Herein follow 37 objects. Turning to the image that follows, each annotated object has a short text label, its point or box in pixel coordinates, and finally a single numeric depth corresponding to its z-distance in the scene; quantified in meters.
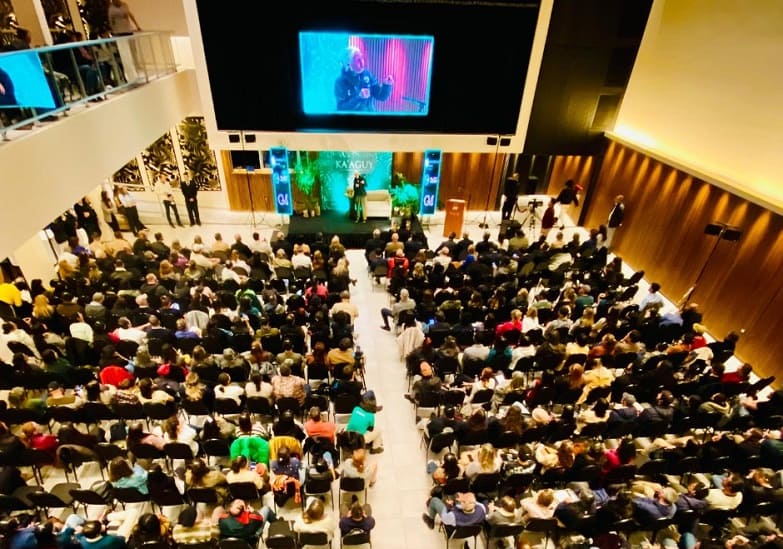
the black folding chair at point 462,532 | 4.92
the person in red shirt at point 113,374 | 6.45
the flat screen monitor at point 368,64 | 11.13
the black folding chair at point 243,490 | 4.94
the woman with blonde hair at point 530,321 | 8.34
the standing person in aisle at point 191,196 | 13.03
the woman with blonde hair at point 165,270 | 8.74
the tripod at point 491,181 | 13.12
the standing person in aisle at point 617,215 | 12.36
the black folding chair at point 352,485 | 5.25
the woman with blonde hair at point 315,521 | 4.62
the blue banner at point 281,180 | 12.39
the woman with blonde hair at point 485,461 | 5.43
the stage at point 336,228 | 12.79
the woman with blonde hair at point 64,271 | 9.11
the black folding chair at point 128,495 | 5.00
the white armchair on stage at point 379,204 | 14.07
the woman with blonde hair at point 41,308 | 7.62
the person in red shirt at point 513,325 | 7.89
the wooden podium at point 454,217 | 12.88
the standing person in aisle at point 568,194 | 13.45
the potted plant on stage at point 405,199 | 13.64
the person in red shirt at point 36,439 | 5.48
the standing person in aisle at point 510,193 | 13.63
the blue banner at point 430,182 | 12.95
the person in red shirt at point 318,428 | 5.82
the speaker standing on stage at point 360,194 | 13.22
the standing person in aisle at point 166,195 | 13.02
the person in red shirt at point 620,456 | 5.54
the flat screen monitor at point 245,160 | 13.49
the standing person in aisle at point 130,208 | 12.29
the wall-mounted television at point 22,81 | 6.32
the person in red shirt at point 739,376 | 6.89
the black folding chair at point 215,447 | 5.51
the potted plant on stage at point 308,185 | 13.46
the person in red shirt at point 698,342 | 7.89
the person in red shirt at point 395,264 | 10.14
